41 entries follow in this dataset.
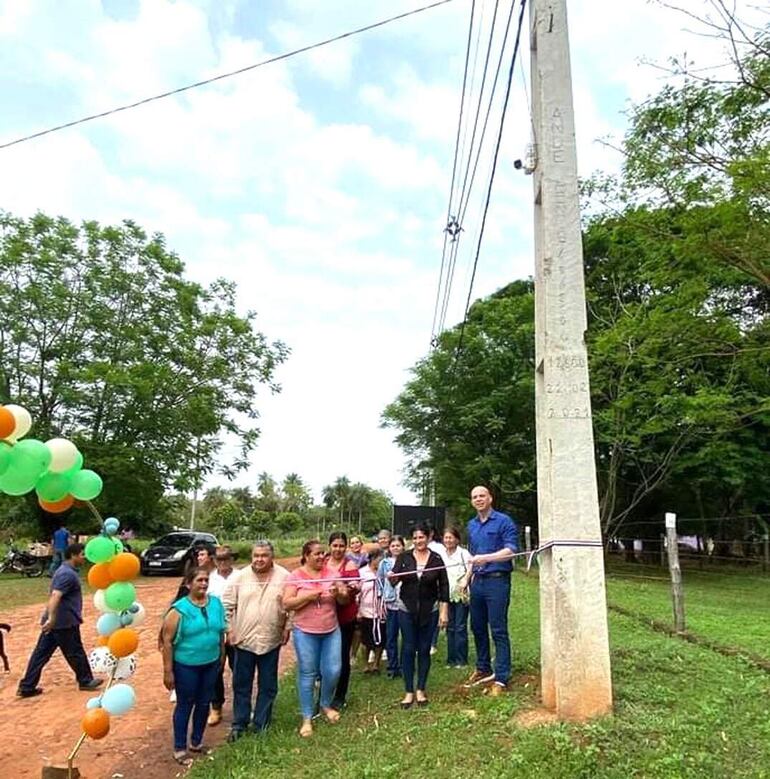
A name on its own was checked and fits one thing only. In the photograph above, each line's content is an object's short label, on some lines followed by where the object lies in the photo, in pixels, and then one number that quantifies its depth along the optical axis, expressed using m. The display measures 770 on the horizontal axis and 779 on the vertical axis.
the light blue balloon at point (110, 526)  5.12
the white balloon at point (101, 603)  5.07
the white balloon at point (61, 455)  4.75
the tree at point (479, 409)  23.17
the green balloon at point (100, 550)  4.91
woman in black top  5.70
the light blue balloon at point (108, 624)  5.11
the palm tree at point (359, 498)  77.31
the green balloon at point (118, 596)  5.00
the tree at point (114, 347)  19.61
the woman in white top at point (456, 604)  7.23
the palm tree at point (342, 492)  76.17
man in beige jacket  5.43
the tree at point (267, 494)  64.12
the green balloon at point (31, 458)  4.43
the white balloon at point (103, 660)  5.22
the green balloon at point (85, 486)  4.94
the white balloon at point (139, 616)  5.42
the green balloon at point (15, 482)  4.39
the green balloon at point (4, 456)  4.32
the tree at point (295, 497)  65.88
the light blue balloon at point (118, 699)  4.76
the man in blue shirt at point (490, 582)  5.50
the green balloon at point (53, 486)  4.80
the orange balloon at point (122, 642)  4.86
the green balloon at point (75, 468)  4.89
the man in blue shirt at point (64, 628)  6.92
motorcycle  20.10
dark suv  20.19
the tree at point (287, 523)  53.22
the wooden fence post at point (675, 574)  8.62
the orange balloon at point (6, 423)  4.27
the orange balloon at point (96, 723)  4.67
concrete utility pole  4.59
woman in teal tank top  5.09
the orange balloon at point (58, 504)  5.06
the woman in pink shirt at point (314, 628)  5.48
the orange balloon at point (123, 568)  4.99
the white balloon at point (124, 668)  5.22
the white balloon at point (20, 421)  4.44
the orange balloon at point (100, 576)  4.96
